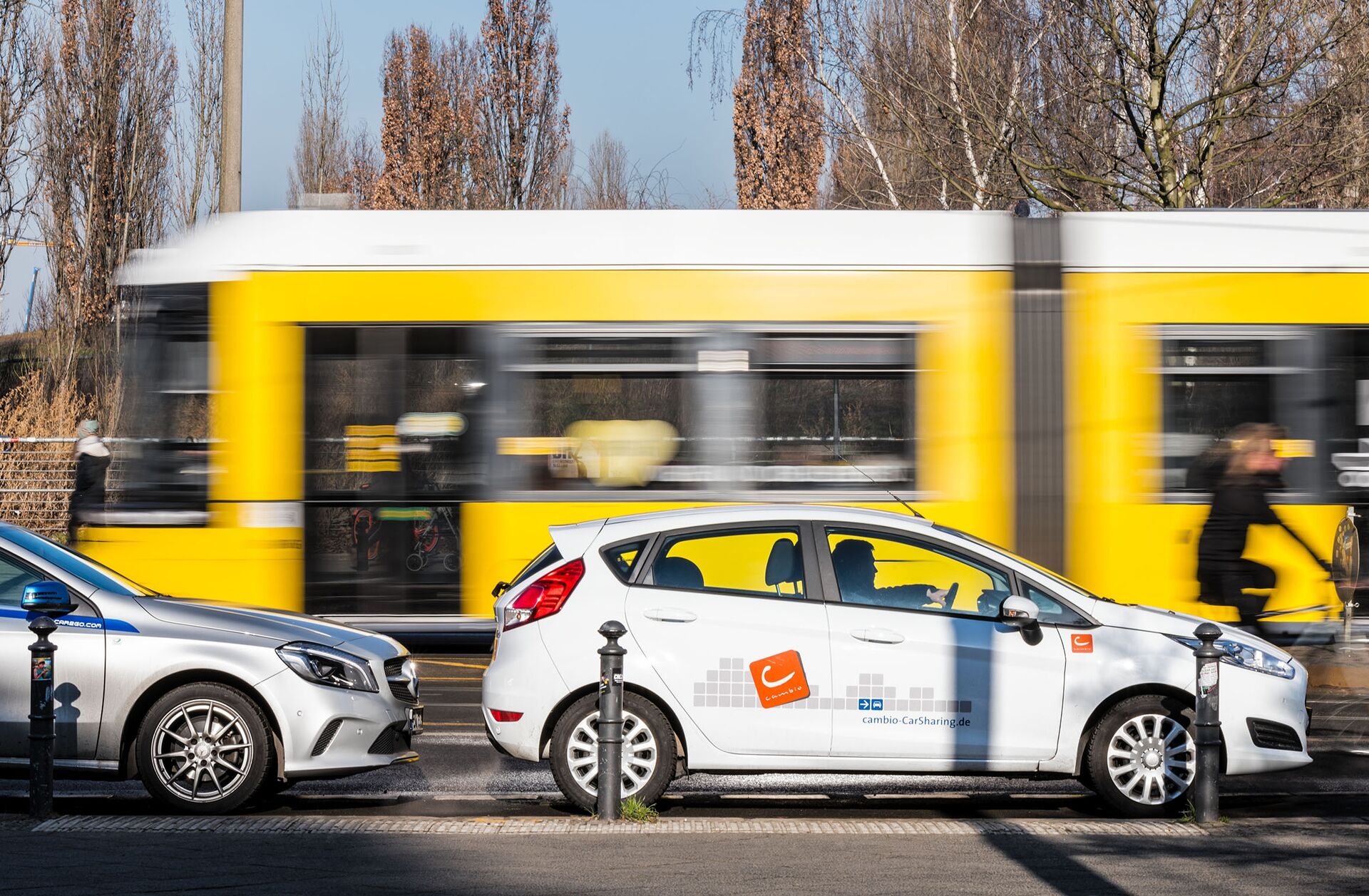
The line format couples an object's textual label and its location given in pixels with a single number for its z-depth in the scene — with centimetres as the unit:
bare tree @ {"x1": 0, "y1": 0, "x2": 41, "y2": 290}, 3131
